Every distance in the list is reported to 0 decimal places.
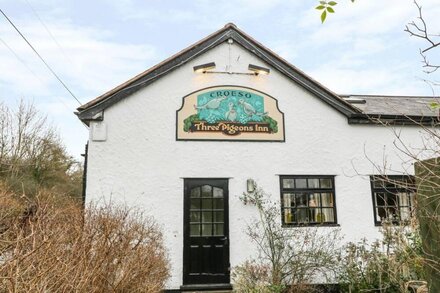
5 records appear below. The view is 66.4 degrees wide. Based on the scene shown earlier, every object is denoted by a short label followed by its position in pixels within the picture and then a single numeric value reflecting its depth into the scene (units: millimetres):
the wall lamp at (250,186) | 9112
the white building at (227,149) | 8828
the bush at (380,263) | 6156
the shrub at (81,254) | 2480
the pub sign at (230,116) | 9430
